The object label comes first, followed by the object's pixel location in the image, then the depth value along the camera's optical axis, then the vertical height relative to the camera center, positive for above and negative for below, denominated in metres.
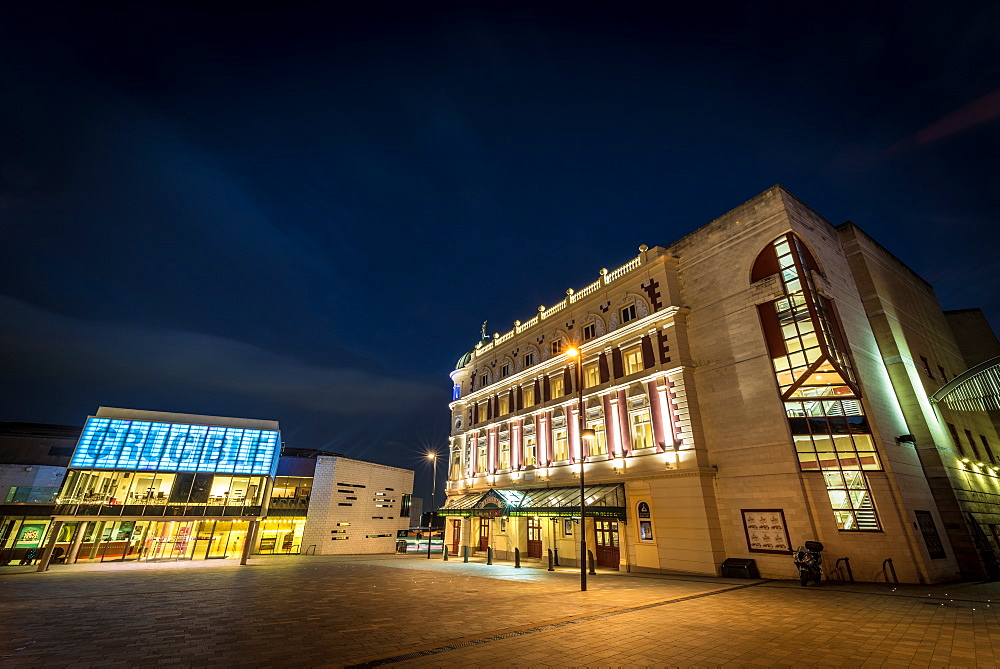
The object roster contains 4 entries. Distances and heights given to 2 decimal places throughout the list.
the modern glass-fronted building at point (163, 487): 32.19 +2.10
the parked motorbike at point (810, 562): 17.23 -1.55
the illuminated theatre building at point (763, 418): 19.09 +5.34
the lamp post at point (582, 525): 15.69 -0.22
